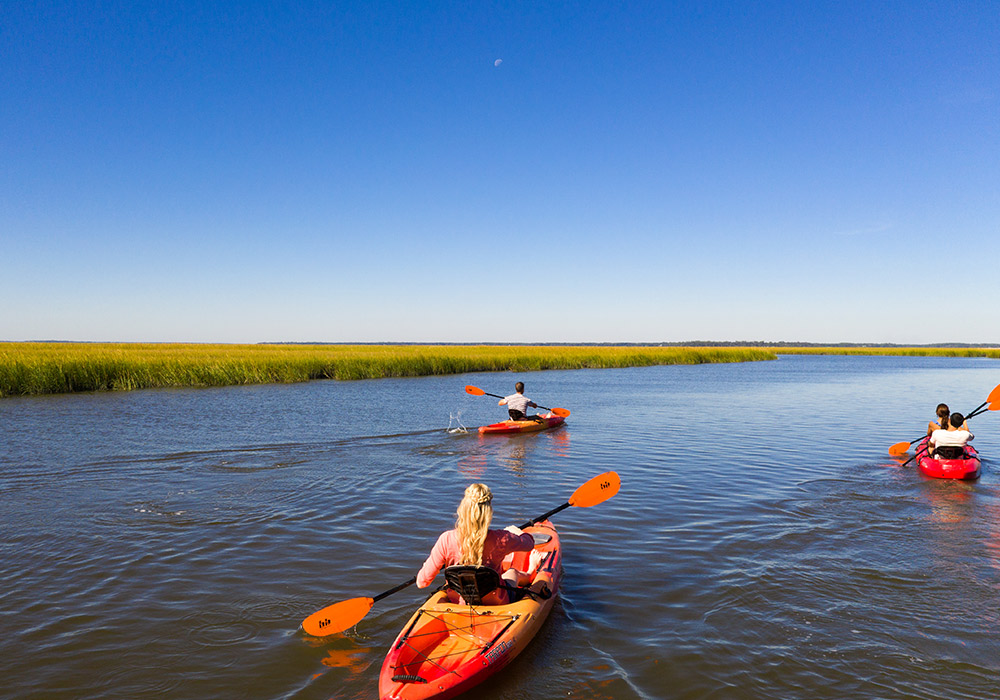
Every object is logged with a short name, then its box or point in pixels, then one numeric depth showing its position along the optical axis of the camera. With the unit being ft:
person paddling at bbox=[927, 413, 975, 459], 39.27
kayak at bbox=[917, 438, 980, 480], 38.75
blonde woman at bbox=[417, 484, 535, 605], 17.34
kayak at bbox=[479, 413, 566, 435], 56.89
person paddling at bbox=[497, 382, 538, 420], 58.59
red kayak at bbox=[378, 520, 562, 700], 14.92
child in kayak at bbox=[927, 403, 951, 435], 41.45
